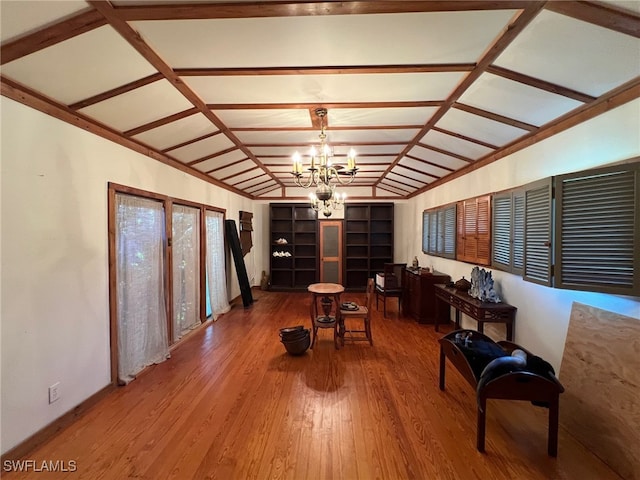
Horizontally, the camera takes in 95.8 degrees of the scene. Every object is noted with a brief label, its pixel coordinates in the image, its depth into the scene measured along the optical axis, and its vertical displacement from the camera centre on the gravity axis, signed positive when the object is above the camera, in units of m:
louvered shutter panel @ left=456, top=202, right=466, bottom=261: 4.27 -0.01
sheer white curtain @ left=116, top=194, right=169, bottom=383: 2.90 -0.58
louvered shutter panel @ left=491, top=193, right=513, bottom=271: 3.11 +0.01
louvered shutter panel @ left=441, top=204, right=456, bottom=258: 4.56 +0.01
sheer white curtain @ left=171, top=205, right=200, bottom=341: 4.01 -0.54
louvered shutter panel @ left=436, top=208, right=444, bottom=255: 5.03 -0.01
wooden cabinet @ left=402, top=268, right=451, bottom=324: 4.80 -1.06
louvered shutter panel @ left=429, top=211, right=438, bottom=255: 5.33 -0.01
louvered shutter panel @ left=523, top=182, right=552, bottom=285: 2.36 -0.02
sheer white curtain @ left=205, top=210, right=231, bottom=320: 5.02 -0.58
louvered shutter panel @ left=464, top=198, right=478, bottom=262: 3.90 +0.03
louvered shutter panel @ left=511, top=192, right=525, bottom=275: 2.82 -0.03
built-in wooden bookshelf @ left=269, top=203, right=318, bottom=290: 7.59 -0.39
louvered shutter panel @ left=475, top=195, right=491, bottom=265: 3.56 +0.03
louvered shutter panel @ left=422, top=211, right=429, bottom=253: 5.82 +0.01
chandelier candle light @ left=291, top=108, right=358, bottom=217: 2.75 +0.64
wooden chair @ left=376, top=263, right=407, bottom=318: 5.38 -1.01
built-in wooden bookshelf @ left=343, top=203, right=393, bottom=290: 7.52 -0.23
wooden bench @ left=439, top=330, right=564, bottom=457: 1.90 -1.07
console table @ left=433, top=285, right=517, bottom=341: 3.10 -0.87
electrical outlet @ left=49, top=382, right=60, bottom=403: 2.14 -1.20
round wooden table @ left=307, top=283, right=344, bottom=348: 3.80 -1.12
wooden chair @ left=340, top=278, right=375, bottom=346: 3.77 -1.08
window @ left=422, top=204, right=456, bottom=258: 4.64 +0.01
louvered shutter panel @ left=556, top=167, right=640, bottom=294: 1.81 +0.01
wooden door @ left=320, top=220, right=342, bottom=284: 7.52 -0.36
